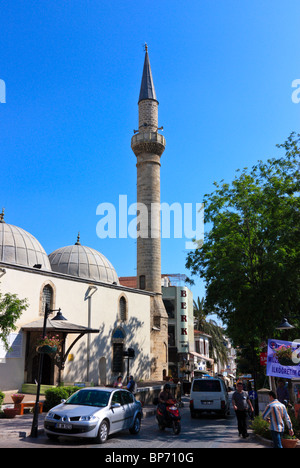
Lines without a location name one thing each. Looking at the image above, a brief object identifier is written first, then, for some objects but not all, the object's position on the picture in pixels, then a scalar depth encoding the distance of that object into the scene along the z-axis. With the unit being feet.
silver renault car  29.40
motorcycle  36.68
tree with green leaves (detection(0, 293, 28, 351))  48.73
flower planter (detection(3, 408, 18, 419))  42.27
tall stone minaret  106.52
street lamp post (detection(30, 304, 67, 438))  32.81
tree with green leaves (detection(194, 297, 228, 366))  177.78
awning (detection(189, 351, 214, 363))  158.40
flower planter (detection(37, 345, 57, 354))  36.54
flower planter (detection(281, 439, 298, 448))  29.01
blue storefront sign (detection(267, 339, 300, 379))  34.81
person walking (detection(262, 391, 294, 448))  26.78
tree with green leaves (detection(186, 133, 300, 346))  48.29
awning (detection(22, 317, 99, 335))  64.00
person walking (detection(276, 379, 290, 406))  38.37
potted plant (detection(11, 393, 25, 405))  46.32
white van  50.08
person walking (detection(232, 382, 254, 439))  34.86
